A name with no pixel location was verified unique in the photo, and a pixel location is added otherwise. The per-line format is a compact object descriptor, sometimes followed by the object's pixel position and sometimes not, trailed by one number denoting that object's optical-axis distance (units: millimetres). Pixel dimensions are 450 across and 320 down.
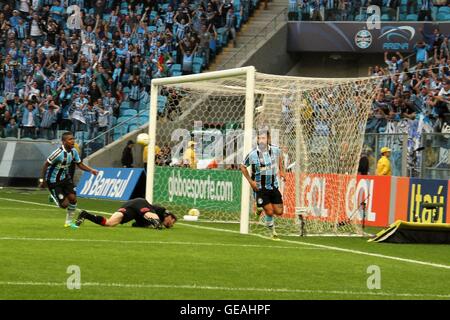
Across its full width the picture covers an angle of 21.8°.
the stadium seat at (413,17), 40031
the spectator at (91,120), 40469
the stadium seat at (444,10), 39281
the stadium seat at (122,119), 41047
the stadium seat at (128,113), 41156
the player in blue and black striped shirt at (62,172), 22641
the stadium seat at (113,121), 40875
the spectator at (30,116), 41469
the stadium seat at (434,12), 39625
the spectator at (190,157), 28606
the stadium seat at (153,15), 45250
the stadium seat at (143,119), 40469
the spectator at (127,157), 37906
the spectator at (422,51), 36781
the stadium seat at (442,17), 39188
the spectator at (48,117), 40406
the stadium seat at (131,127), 40594
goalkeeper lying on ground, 22016
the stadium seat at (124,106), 41531
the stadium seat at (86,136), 40469
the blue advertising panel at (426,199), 25547
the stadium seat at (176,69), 42094
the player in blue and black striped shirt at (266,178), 21750
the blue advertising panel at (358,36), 39625
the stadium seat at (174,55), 42844
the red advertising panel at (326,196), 24672
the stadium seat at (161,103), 28866
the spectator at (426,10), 39719
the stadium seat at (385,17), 40531
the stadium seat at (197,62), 42562
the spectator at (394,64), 36375
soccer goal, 24078
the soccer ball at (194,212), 26438
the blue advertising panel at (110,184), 33812
